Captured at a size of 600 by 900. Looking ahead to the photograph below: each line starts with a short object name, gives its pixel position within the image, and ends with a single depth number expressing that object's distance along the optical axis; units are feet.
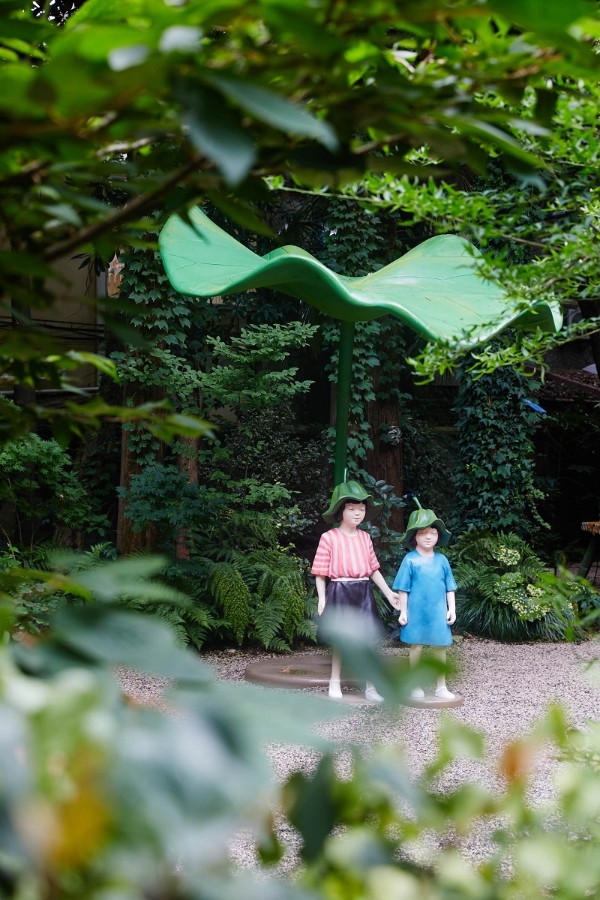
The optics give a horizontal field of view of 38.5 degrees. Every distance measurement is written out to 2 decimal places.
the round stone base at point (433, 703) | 17.66
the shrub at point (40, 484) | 22.40
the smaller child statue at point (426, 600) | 18.57
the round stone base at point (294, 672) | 19.09
